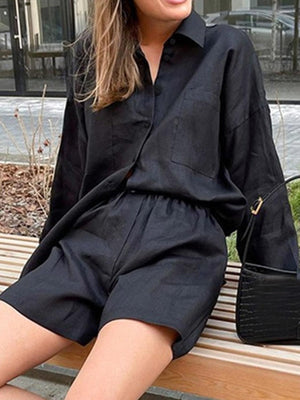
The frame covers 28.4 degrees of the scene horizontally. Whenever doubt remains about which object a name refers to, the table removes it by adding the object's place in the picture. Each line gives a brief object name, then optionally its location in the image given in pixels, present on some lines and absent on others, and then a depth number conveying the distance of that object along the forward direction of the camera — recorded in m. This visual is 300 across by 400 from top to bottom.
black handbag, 1.62
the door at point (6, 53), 9.84
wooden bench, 1.58
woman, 1.58
